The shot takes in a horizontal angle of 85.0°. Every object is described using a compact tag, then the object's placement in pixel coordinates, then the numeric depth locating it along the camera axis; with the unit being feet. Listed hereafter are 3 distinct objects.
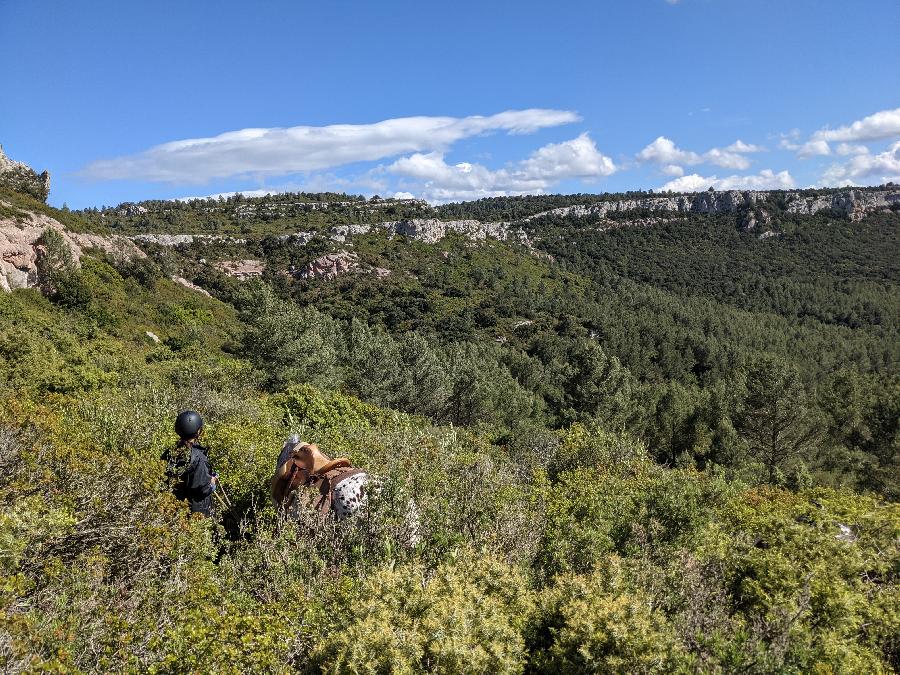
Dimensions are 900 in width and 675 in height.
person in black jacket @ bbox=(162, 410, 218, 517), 25.32
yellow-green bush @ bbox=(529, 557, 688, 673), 13.64
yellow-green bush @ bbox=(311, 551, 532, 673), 12.72
